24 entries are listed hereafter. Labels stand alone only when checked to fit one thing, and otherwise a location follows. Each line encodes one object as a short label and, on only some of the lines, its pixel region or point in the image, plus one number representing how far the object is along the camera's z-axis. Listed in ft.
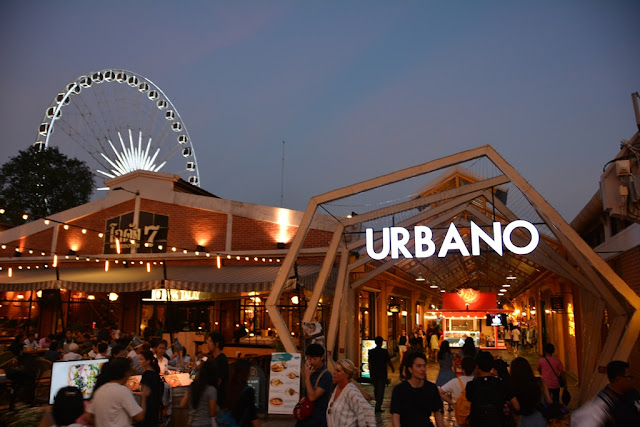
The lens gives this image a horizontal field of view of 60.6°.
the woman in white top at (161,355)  31.76
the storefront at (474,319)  80.02
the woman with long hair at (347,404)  15.98
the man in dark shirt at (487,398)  16.56
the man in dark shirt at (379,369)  39.47
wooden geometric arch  32.48
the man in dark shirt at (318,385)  17.40
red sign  86.94
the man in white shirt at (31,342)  53.41
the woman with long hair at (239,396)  16.29
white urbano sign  36.01
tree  133.90
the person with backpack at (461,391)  18.02
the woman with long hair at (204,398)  16.76
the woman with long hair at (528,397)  16.46
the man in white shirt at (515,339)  99.36
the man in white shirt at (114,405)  15.11
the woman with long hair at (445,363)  28.63
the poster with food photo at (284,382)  33.78
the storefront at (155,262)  59.52
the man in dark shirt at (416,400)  15.44
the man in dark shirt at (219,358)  17.98
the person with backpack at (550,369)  31.53
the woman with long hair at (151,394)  18.72
